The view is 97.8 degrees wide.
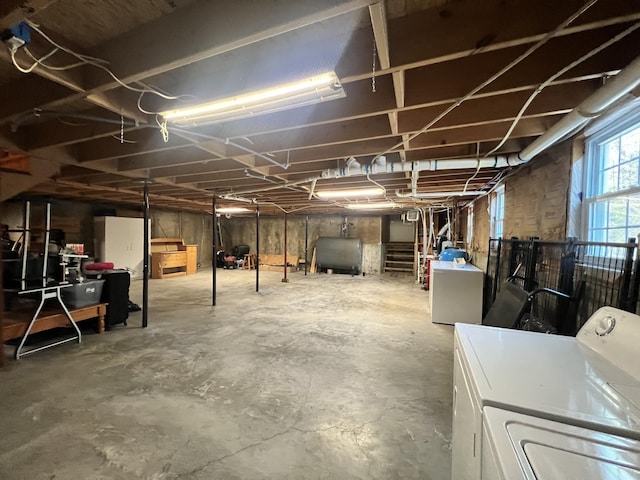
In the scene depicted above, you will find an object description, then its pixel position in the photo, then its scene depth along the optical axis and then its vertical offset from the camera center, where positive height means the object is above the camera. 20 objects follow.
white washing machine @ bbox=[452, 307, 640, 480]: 0.79 -0.48
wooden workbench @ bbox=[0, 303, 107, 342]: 2.87 -1.03
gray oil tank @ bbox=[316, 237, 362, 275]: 9.01 -0.62
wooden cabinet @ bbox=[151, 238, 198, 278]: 7.88 -0.81
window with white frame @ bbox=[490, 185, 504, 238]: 3.94 +0.40
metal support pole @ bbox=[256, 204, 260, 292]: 6.36 -1.09
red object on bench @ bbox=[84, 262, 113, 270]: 3.90 -0.53
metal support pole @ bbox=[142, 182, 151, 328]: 3.86 -0.50
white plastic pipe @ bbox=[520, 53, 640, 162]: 1.13 +0.67
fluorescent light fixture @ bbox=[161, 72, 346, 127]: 1.38 +0.73
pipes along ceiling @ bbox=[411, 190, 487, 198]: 4.29 +0.70
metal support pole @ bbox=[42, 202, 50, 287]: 2.89 -0.13
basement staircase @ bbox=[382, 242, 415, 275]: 9.47 -0.78
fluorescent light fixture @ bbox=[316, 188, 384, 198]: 4.54 +0.73
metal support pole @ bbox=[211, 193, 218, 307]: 4.97 -0.65
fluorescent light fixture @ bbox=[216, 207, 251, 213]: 7.78 +0.66
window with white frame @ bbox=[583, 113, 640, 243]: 1.60 +0.37
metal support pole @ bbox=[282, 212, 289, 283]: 7.63 -1.23
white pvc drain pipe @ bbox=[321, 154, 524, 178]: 2.65 +0.73
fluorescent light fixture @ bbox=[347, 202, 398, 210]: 6.63 +0.75
